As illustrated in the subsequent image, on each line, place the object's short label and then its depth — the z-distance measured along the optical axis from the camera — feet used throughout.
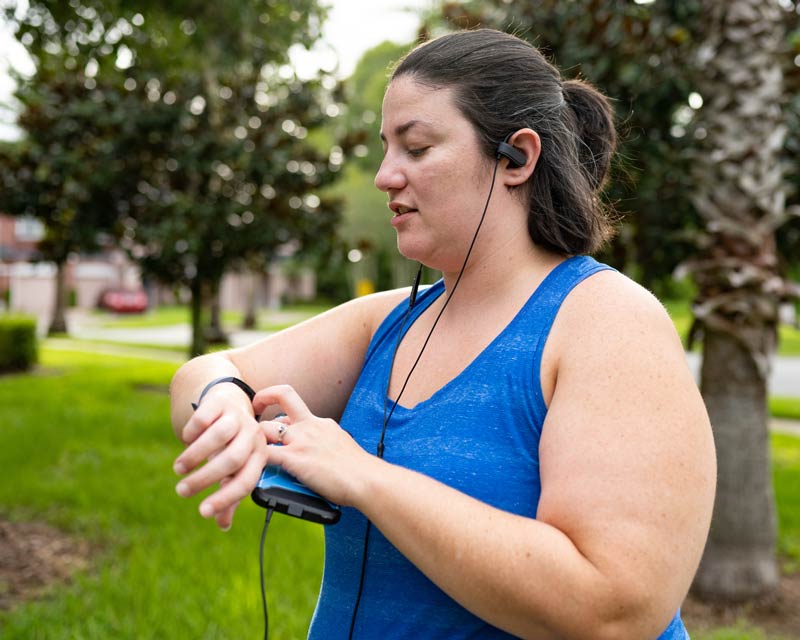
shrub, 46.37
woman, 3.72
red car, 130.11
